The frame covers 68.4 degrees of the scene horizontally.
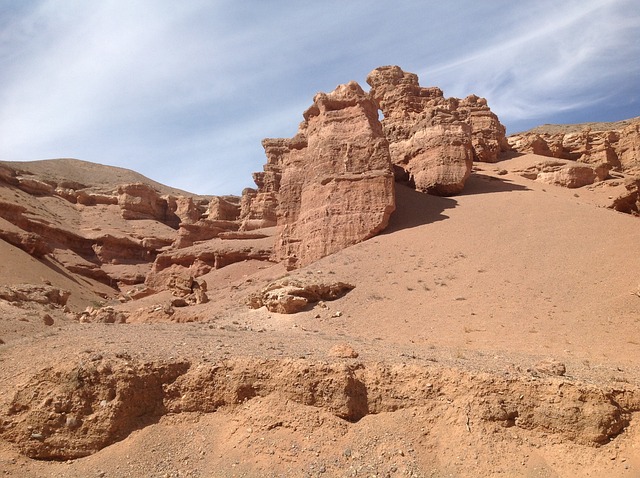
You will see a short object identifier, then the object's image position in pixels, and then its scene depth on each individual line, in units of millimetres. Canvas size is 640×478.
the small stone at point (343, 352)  7199
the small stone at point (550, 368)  6656
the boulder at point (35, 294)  15352
